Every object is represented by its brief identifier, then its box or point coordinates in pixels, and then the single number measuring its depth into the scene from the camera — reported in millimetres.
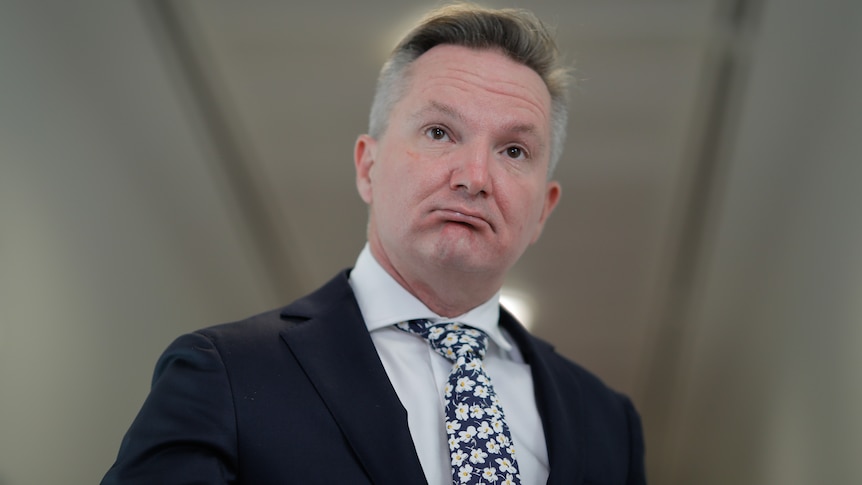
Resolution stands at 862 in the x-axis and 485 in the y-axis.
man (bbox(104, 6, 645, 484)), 2636
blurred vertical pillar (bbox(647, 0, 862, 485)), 3285
